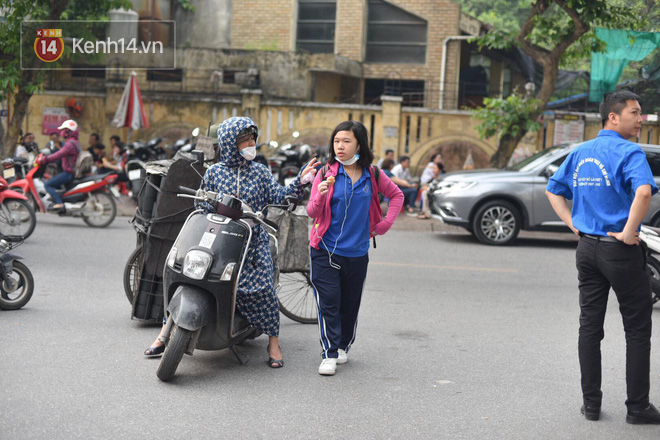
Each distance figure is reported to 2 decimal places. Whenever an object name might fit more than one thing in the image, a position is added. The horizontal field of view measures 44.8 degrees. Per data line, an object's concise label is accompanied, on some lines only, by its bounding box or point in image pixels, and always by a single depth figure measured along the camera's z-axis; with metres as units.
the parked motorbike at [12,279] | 6.77
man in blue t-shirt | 4.34
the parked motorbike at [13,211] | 10.66
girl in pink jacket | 5.28
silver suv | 12.78
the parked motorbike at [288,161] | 17.84
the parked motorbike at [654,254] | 6.94
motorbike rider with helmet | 12.98
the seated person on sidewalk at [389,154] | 17.95
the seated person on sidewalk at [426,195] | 16.45
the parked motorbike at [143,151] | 18.73
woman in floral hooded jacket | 5.27
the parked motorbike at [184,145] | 17.40
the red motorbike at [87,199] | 13.12
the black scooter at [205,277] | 4.87
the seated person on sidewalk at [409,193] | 16.66
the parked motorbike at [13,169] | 10.73
